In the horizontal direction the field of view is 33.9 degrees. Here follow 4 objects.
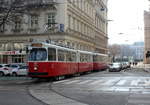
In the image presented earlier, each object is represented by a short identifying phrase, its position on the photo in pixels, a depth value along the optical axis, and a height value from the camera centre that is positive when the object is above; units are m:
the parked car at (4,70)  30.33 -1.27
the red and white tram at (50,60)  19.61 -0.03
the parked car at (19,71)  29.22 -1.35
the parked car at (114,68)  41.96 -1.47
